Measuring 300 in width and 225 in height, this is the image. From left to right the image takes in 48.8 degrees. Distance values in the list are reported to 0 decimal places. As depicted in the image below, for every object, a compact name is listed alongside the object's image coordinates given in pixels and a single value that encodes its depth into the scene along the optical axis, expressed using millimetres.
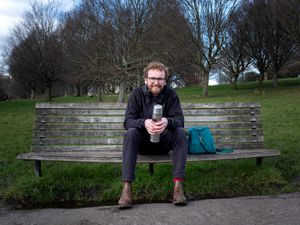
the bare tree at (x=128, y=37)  21109
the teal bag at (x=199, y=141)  4359
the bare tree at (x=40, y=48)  36031
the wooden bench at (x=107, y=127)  4754
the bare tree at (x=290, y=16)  24656
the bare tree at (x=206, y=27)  27641
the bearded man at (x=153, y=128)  3674
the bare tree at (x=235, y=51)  32438
